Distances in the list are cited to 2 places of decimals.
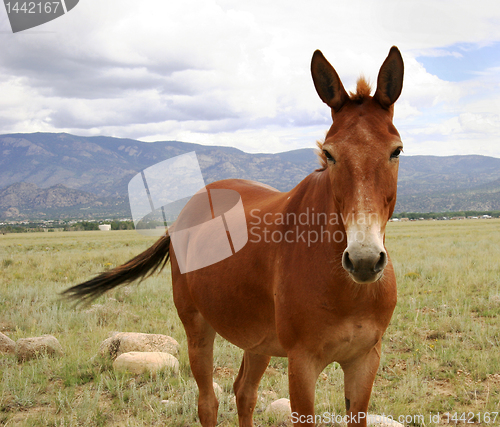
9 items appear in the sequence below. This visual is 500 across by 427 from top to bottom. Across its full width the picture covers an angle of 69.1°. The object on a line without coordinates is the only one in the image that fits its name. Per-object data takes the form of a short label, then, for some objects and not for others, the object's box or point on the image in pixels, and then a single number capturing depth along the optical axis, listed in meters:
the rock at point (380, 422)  3.41
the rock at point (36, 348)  5.32
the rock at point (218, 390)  4.38
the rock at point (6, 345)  5.52
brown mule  1.89
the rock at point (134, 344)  5.32
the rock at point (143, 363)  4.88
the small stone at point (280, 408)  3.86
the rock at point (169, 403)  4.05
